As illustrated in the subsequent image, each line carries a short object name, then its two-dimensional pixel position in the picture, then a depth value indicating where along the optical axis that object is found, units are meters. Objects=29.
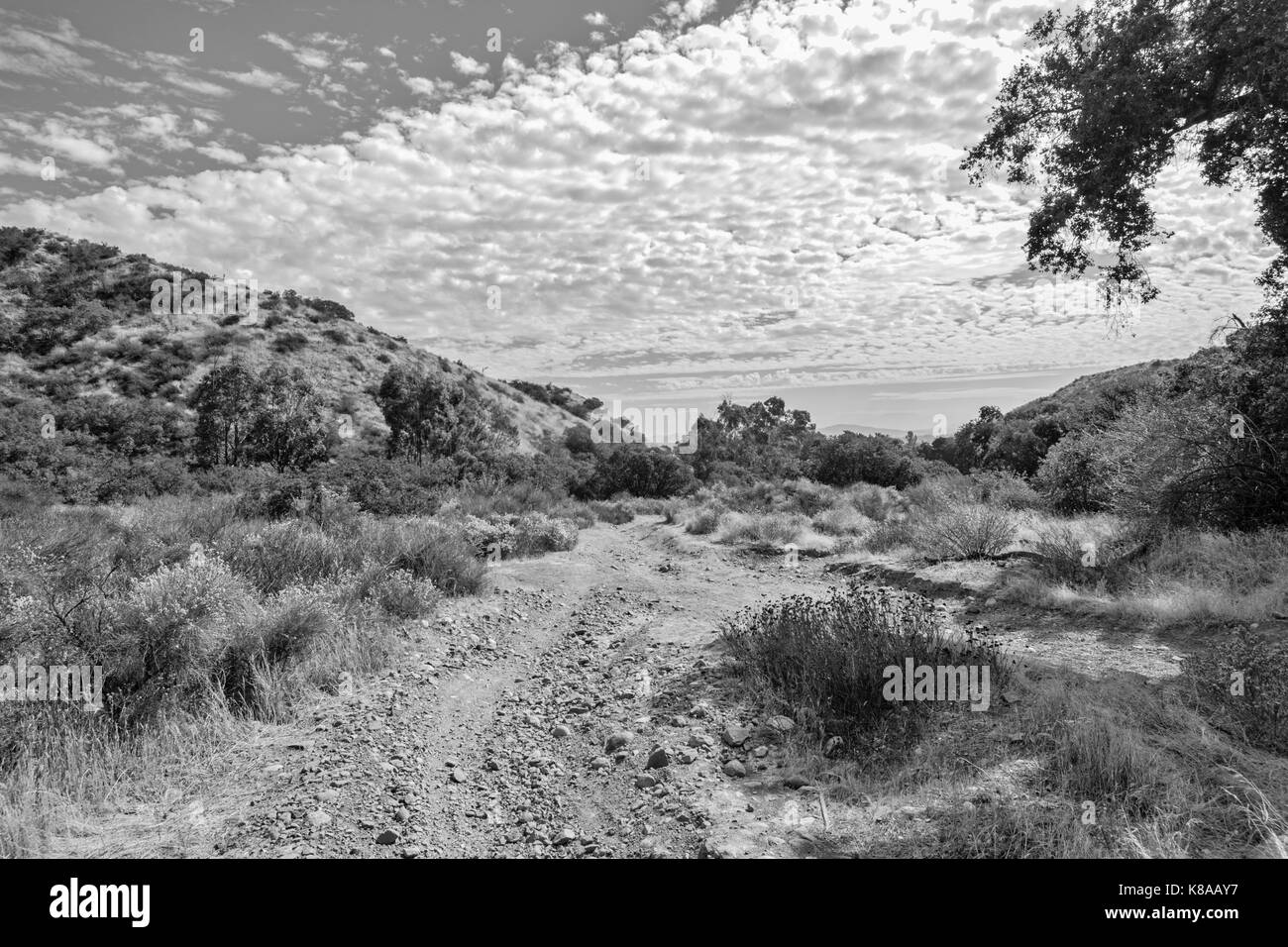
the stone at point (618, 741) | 4.93
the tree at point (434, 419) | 31.00
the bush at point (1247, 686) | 4.18
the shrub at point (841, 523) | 17.98
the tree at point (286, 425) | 31.97
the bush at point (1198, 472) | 9.23
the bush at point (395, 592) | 7.89
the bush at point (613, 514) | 25.09
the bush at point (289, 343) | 44.12
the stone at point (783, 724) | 4.84
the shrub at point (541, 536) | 14.41
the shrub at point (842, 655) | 4.87
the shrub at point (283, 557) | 7.78
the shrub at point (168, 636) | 4.73
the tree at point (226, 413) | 32.16
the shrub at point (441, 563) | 9.36
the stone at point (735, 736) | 4.84
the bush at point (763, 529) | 16.55
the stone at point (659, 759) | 4.53
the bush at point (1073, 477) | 15.38
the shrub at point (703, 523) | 19.08
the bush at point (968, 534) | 12.09
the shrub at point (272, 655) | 5.09
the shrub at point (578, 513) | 21.36
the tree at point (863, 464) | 34.97
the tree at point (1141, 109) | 6.72
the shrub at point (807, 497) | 24.23
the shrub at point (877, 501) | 21.22
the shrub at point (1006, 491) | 17.73
